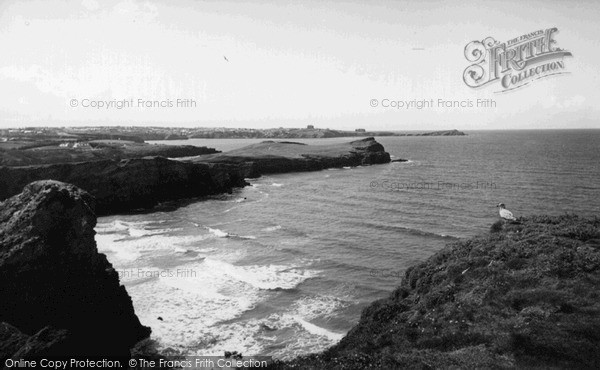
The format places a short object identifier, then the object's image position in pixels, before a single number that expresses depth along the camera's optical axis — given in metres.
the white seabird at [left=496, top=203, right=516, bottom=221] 22.10
